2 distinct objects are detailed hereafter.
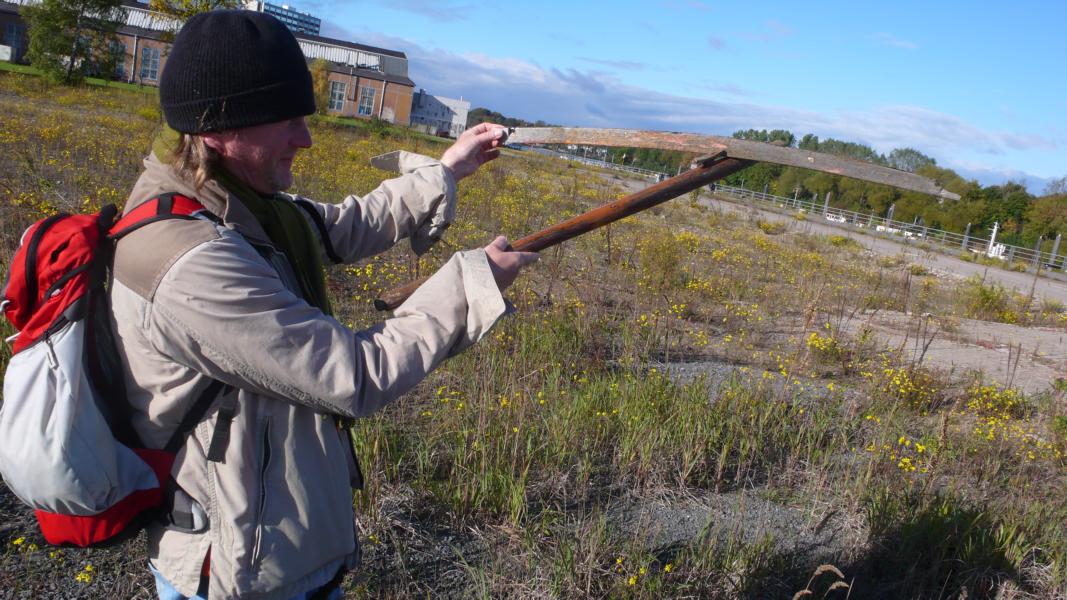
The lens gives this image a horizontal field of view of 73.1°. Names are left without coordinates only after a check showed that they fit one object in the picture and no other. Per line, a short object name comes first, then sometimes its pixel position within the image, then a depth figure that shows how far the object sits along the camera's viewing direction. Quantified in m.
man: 1.20
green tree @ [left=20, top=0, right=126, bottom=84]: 30.25
